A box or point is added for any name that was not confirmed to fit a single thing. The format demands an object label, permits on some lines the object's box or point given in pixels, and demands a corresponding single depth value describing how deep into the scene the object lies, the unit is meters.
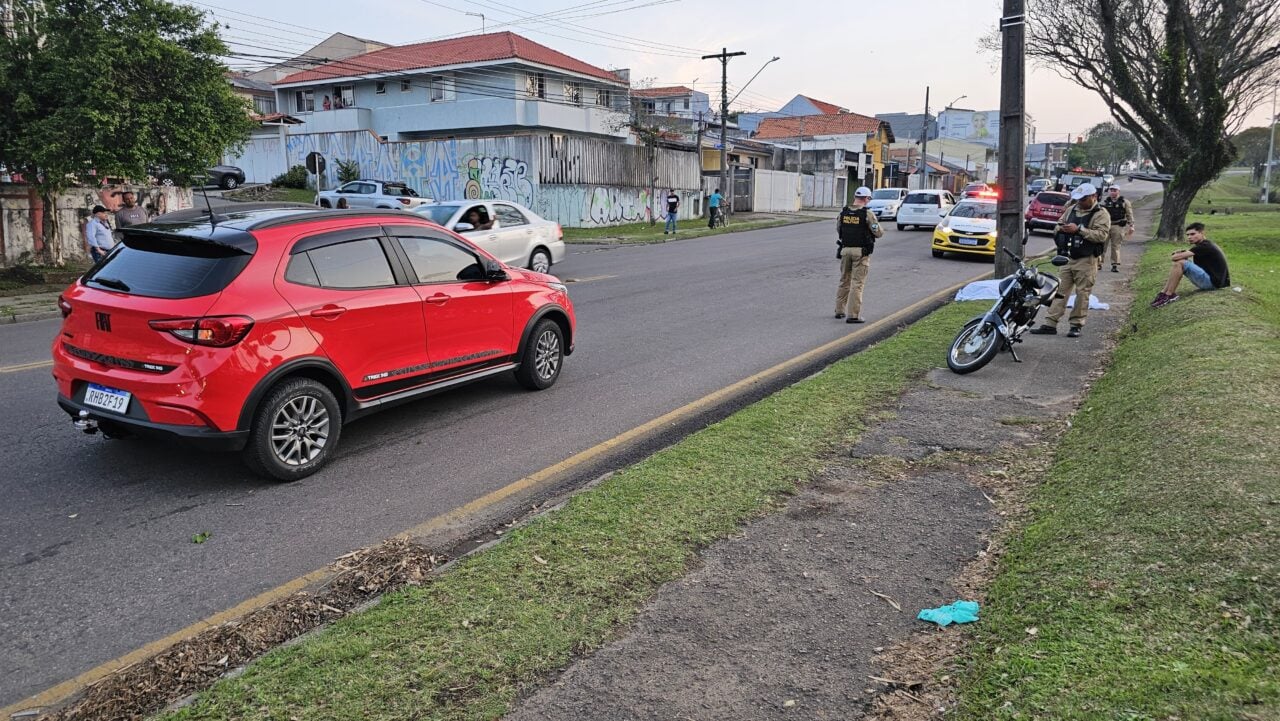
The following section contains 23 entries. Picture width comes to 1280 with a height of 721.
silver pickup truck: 25.78
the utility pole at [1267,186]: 54.33
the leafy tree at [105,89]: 13.57
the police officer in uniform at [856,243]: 11.12
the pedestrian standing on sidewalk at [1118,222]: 14.77
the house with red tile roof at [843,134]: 66.31
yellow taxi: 20.19
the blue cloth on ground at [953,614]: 3.60
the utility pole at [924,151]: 59.58
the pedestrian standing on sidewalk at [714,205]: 33.62
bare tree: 22.97
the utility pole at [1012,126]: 11.38
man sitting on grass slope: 11.10
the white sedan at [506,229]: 14.34
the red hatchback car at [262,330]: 4.88
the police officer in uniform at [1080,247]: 9.91
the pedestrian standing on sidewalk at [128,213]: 13.48
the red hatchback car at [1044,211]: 29.19
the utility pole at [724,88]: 34.16
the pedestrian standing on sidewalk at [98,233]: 13.15
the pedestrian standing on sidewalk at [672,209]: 30.17
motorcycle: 8.27
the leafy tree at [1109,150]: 124.38
